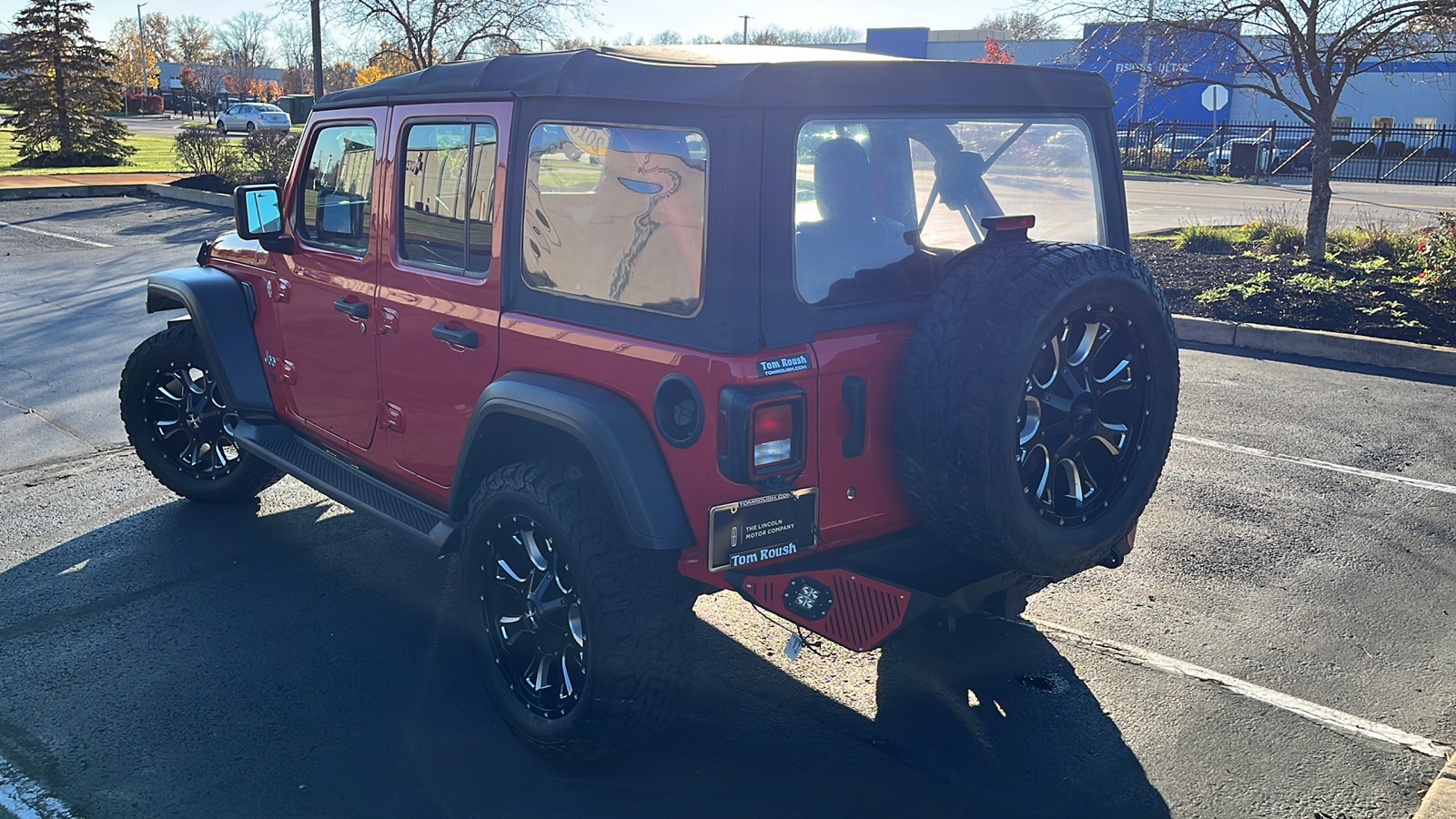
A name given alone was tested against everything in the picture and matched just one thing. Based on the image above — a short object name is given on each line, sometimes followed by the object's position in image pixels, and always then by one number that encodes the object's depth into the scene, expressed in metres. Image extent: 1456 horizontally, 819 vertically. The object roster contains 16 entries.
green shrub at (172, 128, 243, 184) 22.34
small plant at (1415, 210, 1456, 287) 10.15
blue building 45.69
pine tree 27.25
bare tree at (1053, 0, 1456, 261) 11.38
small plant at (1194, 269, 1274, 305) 10.35
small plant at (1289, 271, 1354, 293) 10.36
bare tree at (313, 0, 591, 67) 21.44
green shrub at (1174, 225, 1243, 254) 13.40
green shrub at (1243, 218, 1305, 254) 12.90
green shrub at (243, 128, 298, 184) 20.73
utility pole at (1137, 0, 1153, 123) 12.12
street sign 22.10
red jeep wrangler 2.87
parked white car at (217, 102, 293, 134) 50.84
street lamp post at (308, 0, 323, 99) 21.50
